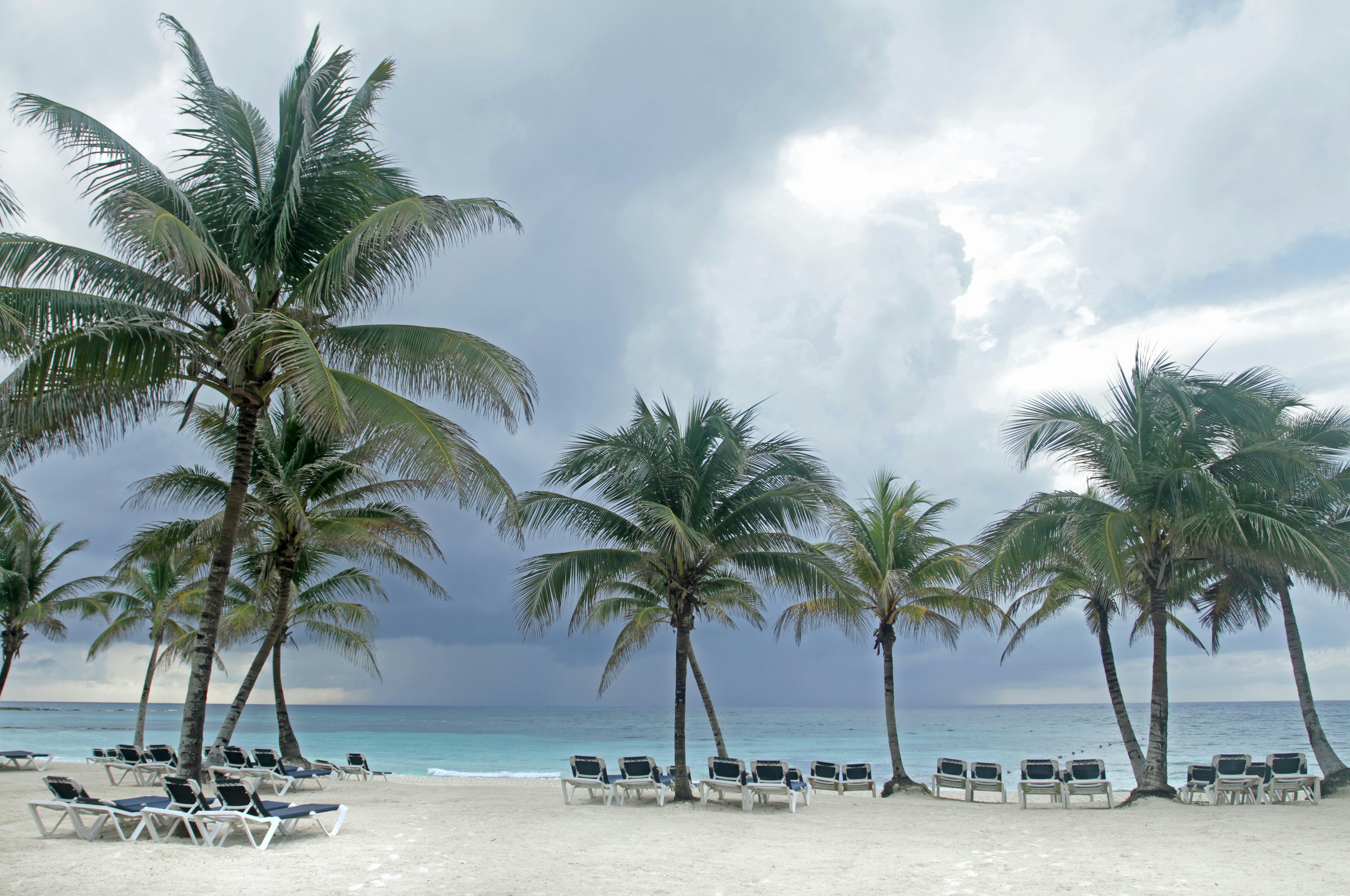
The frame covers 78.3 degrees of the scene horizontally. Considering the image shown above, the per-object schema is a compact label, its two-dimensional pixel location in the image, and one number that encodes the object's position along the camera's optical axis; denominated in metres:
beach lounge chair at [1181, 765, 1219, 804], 13.14
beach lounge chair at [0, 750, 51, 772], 18.44
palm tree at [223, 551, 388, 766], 18.34
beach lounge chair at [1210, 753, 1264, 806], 12.99
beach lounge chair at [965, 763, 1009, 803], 14.59
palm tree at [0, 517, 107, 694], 20.88
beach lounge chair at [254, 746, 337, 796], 13.84
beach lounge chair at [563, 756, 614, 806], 13.07
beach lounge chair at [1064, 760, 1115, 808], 13.05
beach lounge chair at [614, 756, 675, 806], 12.81
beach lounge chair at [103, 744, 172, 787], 15.04
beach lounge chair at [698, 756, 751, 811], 12.55
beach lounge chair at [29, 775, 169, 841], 8.45
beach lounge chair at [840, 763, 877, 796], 16.34
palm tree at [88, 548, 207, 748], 22.64
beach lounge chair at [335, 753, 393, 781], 18.02
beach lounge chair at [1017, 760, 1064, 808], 13.35
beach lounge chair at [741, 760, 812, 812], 12.26
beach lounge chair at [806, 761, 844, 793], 15.56
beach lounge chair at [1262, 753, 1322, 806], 13.16
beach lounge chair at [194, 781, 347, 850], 8.18
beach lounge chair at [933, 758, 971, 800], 15.04
